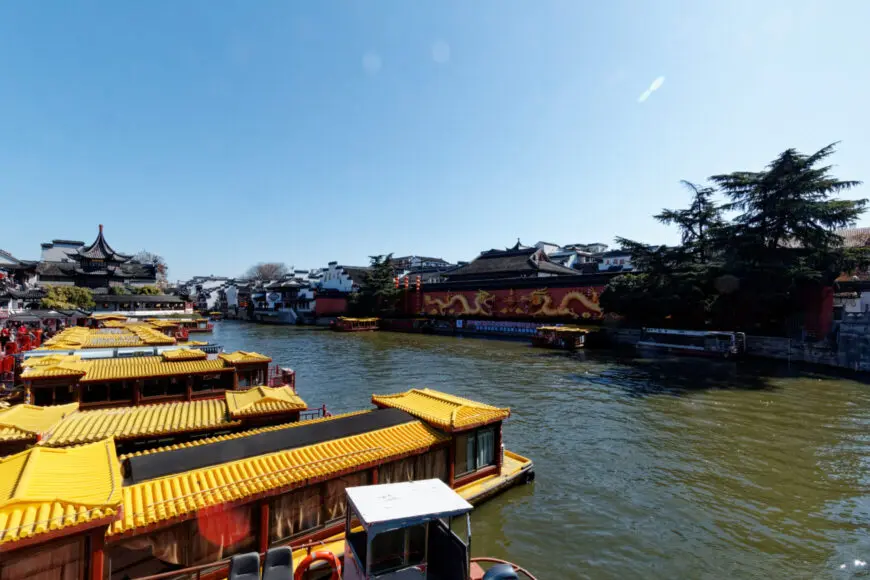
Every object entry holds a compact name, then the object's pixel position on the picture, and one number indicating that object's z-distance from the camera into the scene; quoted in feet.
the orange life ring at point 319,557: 18.95
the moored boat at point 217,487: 14.58
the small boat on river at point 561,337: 118.01
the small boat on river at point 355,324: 178.09
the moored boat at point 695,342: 96.32
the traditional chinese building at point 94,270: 201.67
